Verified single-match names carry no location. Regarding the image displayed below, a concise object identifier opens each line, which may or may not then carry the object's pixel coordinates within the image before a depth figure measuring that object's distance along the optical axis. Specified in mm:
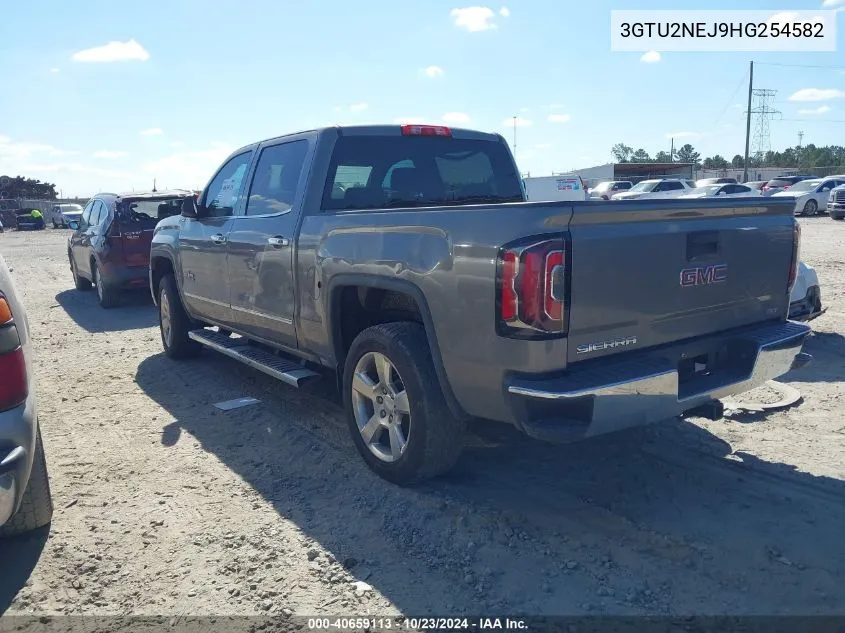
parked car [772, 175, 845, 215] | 28016
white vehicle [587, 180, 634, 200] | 31578
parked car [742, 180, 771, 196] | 31786
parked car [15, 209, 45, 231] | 41969
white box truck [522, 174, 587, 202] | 21469
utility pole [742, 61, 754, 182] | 48125
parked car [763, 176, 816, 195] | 32750
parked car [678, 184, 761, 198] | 23859
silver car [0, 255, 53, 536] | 2717
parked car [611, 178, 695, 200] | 27406
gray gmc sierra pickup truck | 2895
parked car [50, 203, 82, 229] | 42000
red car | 10047
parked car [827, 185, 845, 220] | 24156
